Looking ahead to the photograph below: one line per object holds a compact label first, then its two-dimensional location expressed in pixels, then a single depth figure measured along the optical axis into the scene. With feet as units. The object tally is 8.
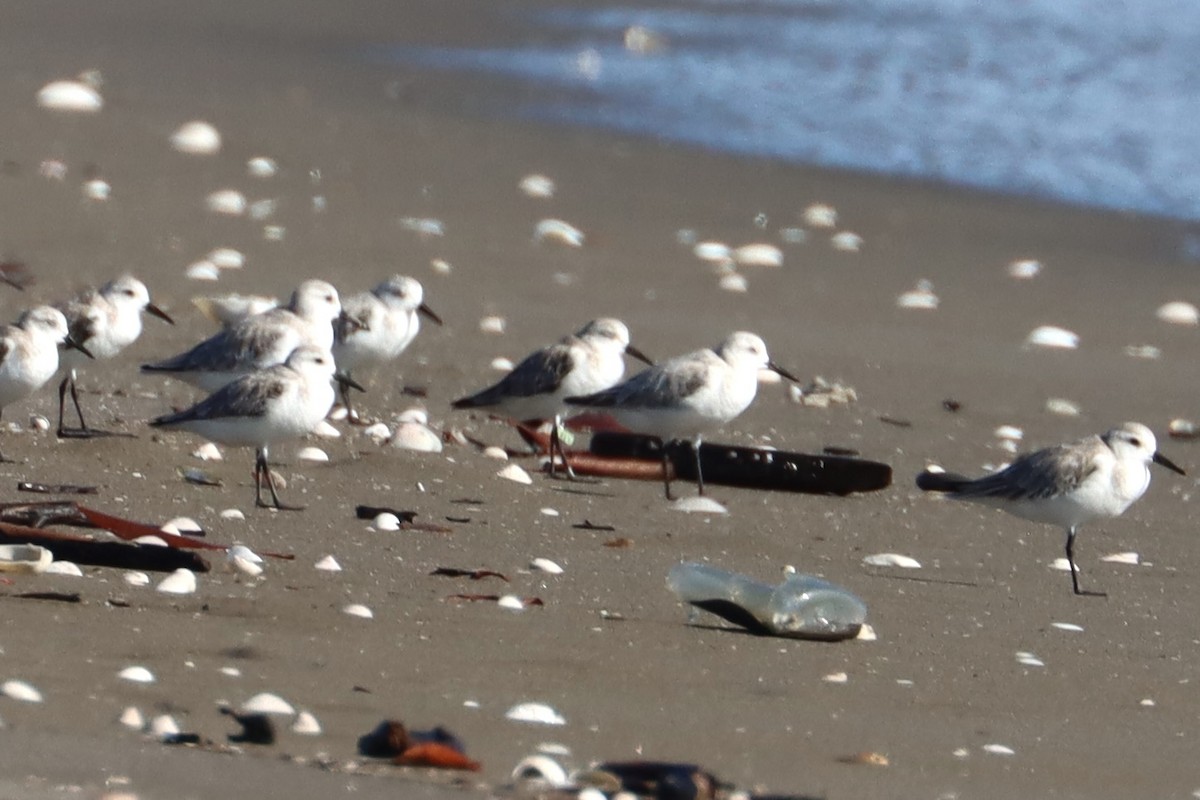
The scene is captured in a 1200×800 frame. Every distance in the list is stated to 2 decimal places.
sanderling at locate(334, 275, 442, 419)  51.57
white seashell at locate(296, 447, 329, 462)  45.44
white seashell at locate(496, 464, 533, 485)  44.86
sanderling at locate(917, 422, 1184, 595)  41.52
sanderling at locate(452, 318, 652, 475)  48.67
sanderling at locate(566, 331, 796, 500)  47.14
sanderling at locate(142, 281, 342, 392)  47.44
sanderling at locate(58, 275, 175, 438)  47.16
